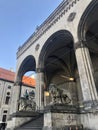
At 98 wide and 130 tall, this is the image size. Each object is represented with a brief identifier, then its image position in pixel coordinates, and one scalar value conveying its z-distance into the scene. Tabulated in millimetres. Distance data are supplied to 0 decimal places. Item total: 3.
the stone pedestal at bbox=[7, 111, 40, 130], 8277
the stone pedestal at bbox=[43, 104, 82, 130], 5343
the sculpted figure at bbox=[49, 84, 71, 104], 6591
